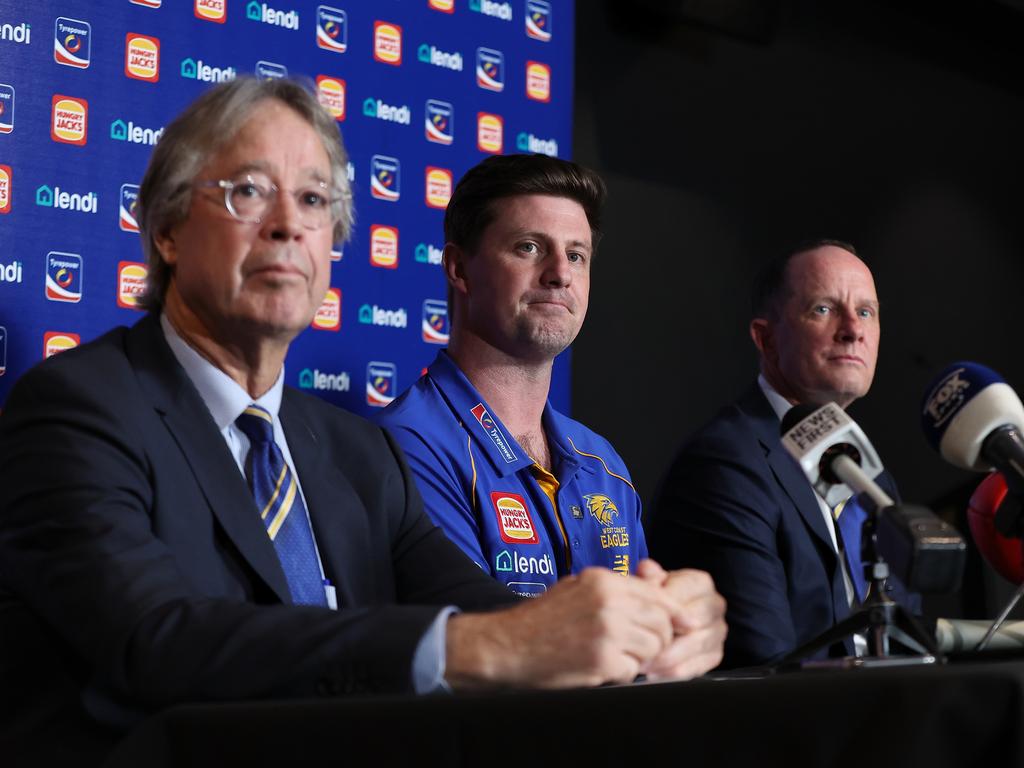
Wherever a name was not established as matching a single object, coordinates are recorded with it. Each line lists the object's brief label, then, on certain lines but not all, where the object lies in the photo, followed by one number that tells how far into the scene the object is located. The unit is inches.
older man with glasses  49.5
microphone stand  54.6
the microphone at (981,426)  64.7
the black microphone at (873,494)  50.8
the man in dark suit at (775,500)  99.7
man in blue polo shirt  98.0
